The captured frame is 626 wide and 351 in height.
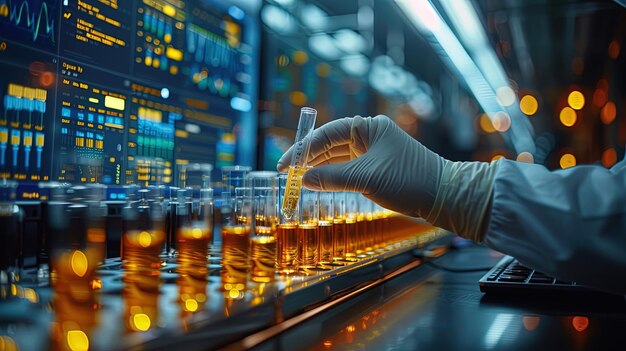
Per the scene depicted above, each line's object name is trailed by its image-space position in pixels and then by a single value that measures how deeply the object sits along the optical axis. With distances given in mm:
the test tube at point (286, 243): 458
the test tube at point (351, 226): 571
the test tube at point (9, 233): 334
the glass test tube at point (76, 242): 332
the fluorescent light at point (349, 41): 1055
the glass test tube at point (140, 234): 405
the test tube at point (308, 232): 468
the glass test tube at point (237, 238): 404
